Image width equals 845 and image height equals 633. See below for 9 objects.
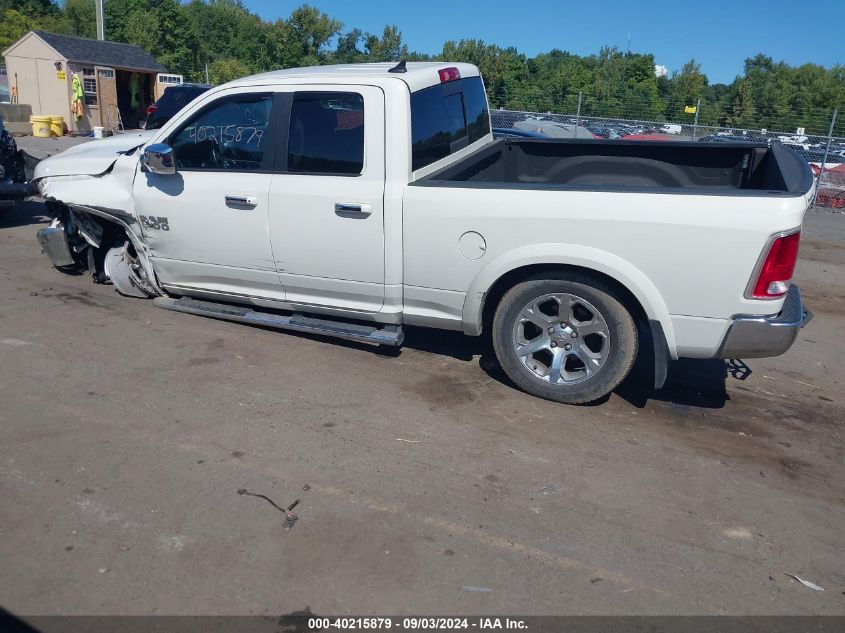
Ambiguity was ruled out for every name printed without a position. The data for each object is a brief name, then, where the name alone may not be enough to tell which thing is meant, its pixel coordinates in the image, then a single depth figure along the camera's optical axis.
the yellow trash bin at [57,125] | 22.83
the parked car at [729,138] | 17.70
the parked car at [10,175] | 8.70
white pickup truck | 3.98
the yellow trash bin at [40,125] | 22.45
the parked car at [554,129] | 16.56
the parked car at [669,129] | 22.00
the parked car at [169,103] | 16.20
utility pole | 26.95
